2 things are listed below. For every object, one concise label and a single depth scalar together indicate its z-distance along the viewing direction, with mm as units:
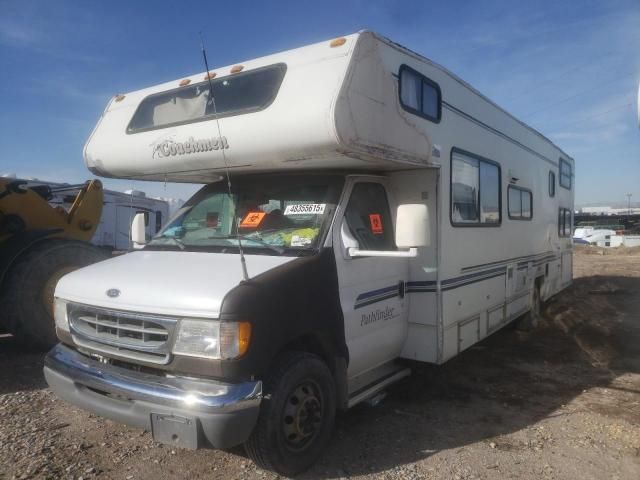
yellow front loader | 5777
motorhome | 3068
